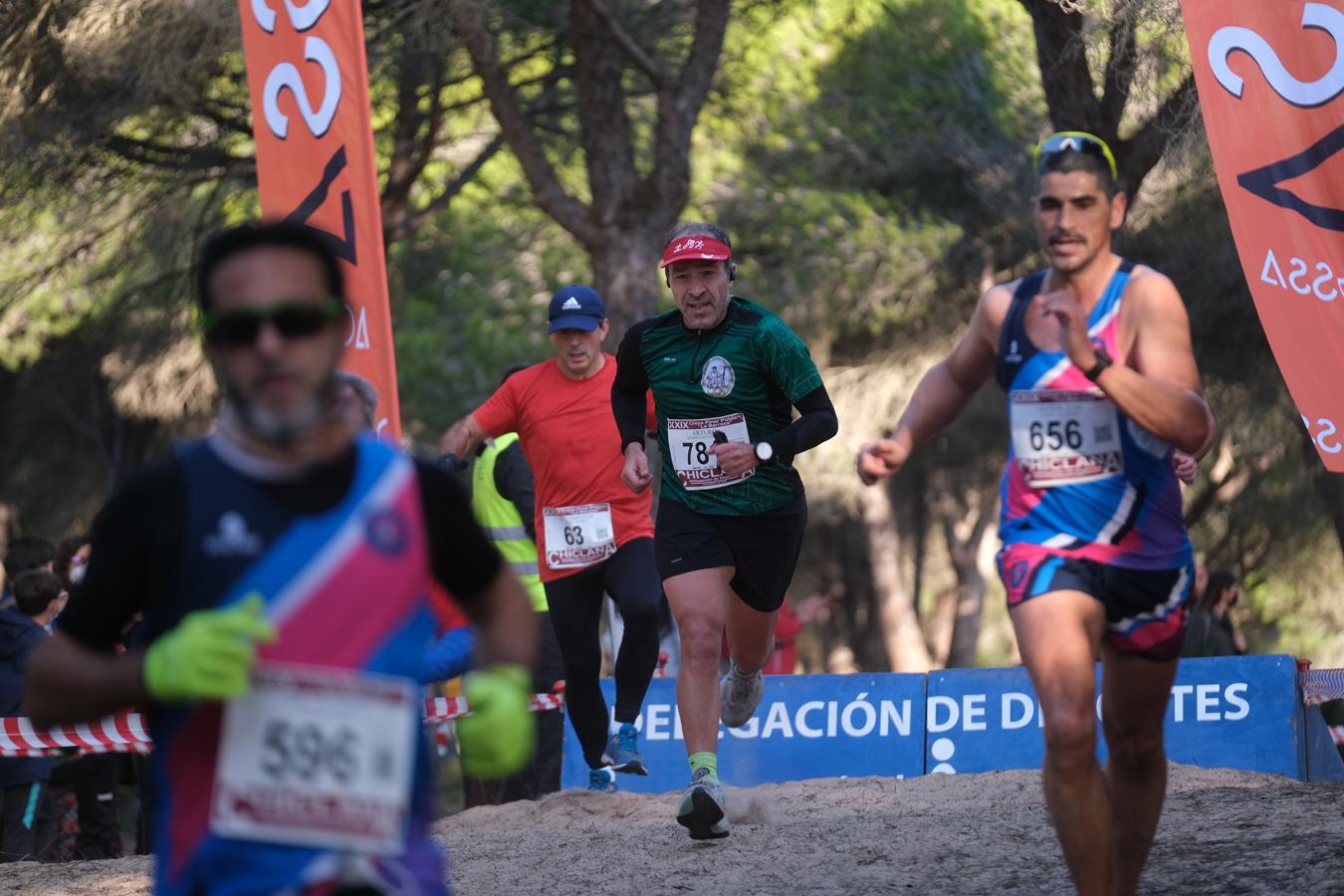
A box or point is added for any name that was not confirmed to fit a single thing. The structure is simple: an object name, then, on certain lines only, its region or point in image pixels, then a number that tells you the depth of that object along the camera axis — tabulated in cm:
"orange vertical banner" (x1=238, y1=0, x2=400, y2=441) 1756
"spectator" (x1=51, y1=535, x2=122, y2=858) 2016
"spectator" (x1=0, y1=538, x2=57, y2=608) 2000
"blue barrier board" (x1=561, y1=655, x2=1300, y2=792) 1828
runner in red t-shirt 1719
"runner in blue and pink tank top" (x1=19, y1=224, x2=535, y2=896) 587
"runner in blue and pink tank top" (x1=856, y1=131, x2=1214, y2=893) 959
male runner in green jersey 1411
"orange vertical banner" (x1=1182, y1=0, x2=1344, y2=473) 1496
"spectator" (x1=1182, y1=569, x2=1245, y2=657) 2375
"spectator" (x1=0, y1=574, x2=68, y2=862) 1853
